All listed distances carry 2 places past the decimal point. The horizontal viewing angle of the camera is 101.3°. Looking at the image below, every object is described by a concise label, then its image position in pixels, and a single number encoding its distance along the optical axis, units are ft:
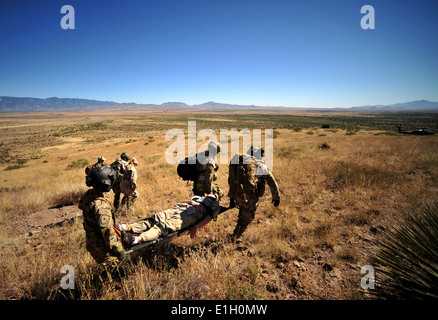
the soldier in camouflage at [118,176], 17.25
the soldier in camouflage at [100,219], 7.77
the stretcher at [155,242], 8.77
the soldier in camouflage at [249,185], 12.52
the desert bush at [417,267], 5.62
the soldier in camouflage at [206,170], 14.21
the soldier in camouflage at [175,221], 9.04
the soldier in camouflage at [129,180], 17.47
